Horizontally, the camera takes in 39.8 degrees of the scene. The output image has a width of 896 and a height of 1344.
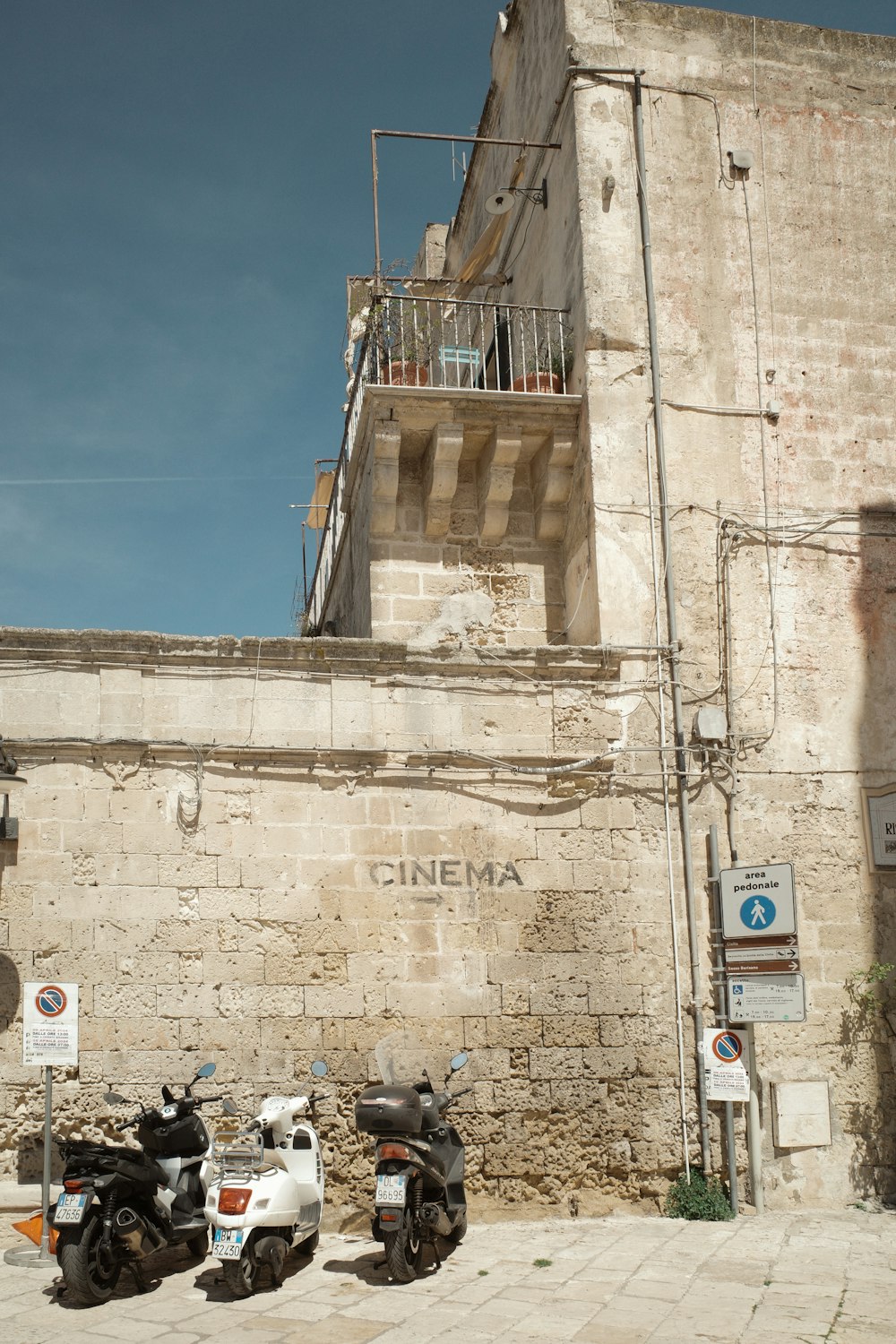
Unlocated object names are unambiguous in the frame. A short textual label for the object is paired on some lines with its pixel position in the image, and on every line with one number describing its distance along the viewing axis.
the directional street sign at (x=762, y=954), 8.04
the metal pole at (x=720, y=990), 8.04
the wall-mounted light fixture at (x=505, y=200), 10.77
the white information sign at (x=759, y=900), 8.05
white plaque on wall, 8.85
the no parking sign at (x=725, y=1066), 7.96
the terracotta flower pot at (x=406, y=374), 9.91
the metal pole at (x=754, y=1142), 8.13
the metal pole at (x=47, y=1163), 6.64
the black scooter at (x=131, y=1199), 5.95
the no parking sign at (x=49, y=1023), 6.82
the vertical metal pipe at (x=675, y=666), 8.34
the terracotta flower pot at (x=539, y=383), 9.73
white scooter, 6.00
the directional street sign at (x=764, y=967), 8.04
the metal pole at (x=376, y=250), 9.86
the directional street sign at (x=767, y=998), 7.95
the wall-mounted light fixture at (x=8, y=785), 7.24
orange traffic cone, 6.61
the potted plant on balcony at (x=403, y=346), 9.93
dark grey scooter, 6.29
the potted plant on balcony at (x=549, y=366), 9.77
